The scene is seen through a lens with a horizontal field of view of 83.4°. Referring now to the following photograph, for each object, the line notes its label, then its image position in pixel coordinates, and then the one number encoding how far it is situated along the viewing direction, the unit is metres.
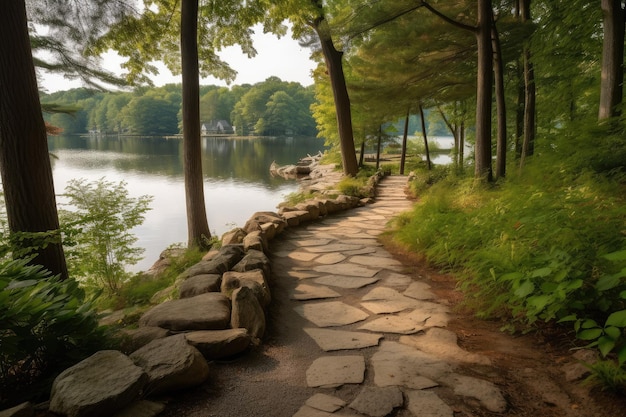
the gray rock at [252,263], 3.41
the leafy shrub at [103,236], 6.13
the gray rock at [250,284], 2.83
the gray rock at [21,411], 1.35
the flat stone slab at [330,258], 4.26
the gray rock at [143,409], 1.51
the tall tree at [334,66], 8.71
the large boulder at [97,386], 1.43
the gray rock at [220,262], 3.34
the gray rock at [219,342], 2.09
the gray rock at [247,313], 2.46
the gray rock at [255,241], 4.05
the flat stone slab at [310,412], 1.68
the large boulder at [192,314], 2.33
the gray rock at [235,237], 4.58
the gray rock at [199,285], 2.95
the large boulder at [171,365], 1.71
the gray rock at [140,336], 2.08
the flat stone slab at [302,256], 4.39
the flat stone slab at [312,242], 5.02
